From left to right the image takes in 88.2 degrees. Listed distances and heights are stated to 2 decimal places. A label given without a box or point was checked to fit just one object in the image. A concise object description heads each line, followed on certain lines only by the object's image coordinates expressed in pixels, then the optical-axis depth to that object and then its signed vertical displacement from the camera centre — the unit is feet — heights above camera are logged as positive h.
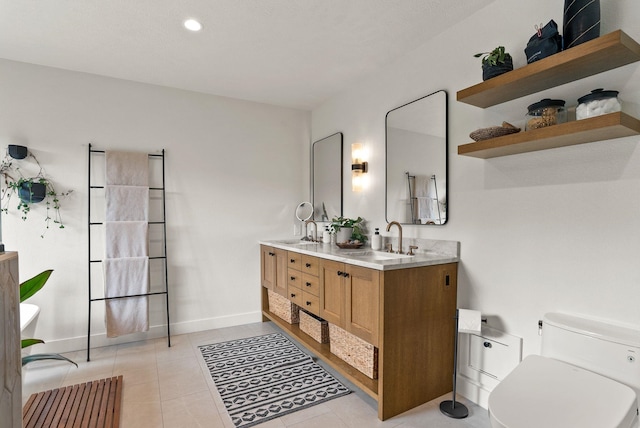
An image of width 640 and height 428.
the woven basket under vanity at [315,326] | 9.48 -3.42
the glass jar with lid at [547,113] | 5.60 +1.70
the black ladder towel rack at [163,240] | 10.45 -1.01
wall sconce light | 10.94 +1.49
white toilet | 4.20 -2.49
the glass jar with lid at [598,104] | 4.92 +1.65
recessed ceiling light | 7.63 +4.39
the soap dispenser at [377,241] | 9.68 -0.86
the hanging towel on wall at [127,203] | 10.52 +0.27
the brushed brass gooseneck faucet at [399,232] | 8.74 -0.56
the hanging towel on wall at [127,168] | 10.57 +1.40
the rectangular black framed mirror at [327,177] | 12.21 +1.34
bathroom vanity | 6.84 -2.29
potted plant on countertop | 10.70 -0.63
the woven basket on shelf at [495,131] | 6.08 +1.50
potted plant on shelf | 6.15 +2.80
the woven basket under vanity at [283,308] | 11.06 -3.39
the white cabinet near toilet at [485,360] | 6.76 -3.21
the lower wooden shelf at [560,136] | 4.68 +1.21
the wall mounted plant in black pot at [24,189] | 9.50 +0.66
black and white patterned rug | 7.31 -4.33
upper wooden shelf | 4.67 +2.30
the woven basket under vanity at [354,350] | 7.39 -3.37
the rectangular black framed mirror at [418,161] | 8.18 +1.35
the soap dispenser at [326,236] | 11.73 -0.90
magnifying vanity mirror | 13.83 +0.02
